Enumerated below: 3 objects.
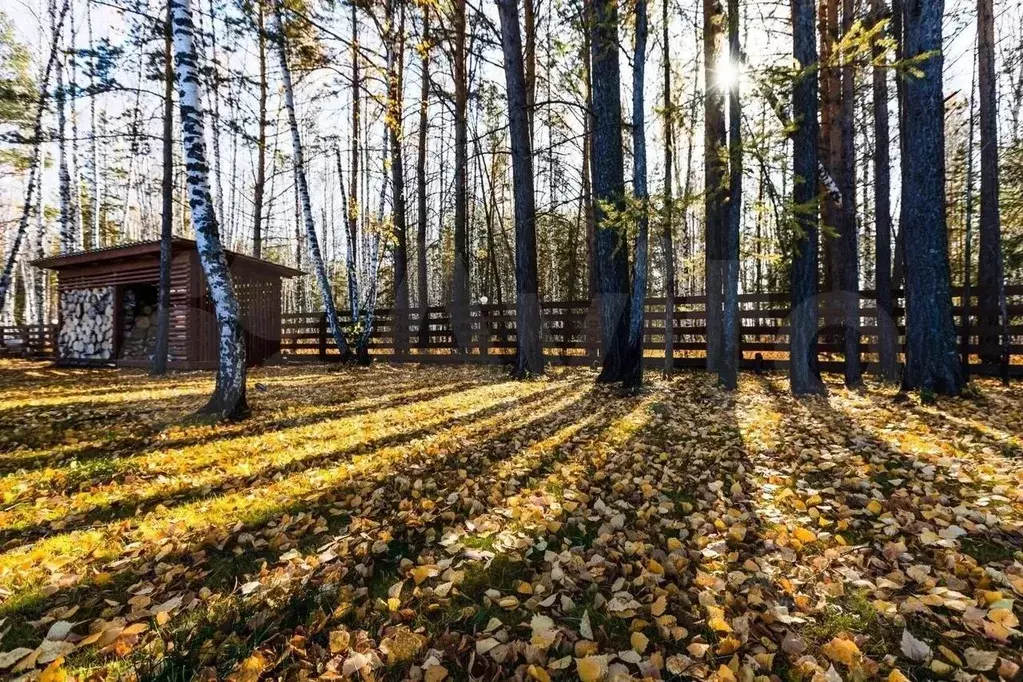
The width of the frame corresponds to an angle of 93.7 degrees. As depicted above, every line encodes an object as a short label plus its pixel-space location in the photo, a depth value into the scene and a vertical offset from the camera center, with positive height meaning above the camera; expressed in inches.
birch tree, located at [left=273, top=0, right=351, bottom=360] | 459.8 +129.5
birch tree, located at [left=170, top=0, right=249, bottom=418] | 230.1 +51.0
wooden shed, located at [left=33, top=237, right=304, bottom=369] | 526.0 +39.7
